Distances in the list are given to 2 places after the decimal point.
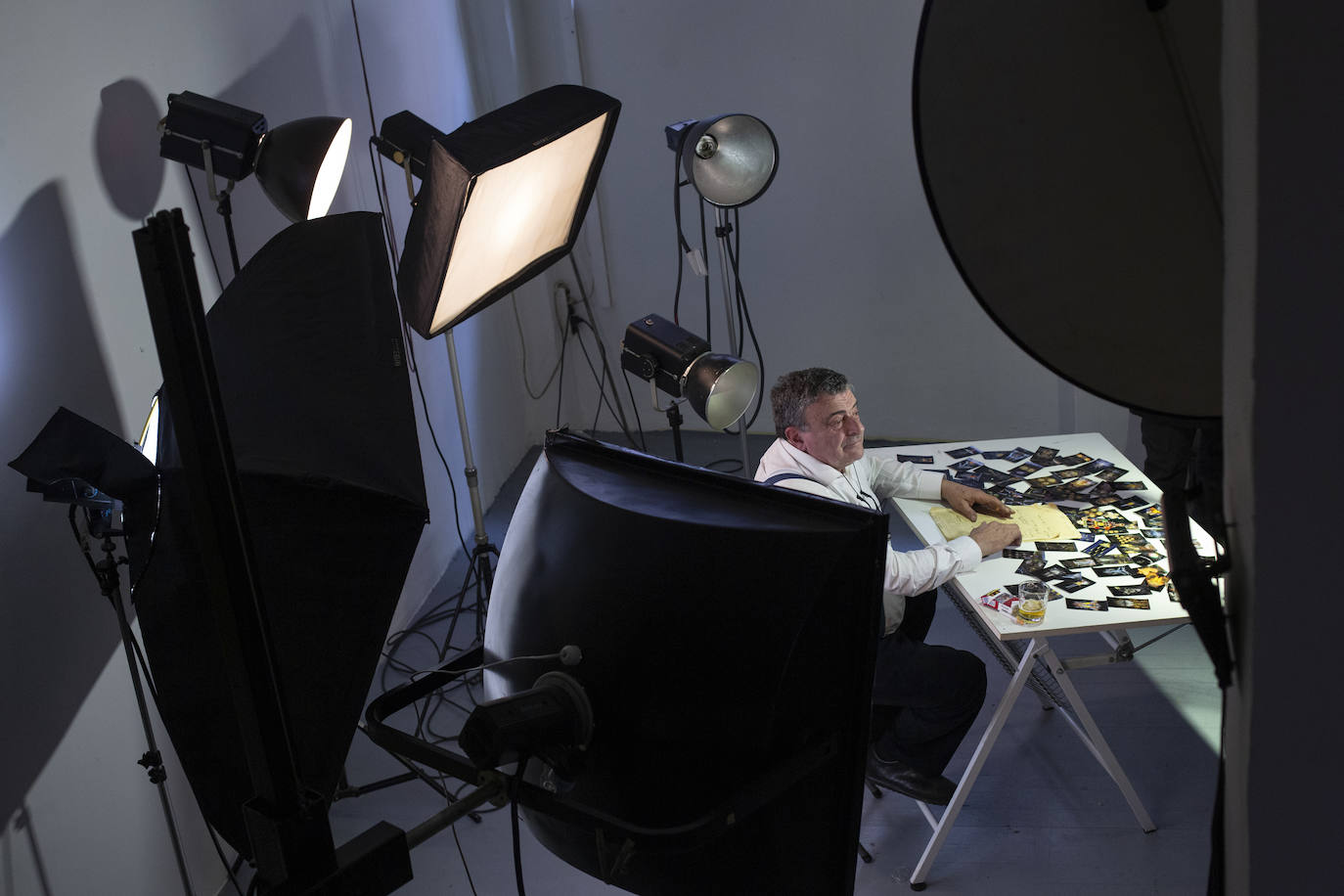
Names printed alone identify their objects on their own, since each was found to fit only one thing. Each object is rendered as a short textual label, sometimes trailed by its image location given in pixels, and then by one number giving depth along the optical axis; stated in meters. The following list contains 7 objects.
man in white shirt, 2.63
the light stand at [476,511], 3.23
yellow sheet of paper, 2.79
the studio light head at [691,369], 2.77
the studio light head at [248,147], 2.43
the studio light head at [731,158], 3.53
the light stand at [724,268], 3.77
